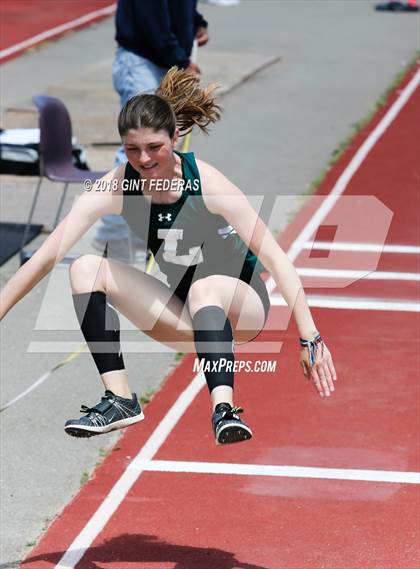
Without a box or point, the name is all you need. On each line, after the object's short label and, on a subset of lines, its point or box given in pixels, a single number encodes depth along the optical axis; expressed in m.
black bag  11.13
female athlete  5.46
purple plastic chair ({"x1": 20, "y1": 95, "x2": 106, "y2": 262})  10.91
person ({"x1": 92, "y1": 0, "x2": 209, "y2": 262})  10.30
